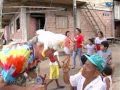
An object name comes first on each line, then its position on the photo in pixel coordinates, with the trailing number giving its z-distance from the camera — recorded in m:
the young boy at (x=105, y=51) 3.28
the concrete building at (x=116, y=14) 9.81
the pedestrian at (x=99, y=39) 4.53
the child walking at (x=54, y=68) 3.31
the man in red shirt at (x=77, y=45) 4.84
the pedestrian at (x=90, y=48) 4.61
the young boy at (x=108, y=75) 1.98
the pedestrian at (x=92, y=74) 1.49
